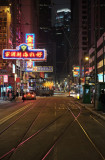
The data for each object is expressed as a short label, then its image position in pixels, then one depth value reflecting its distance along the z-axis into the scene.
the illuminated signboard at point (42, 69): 59.11
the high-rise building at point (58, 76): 178.75
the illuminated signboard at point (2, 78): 34.21
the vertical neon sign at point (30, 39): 50.96
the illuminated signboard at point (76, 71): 63.87
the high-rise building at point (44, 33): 169.59
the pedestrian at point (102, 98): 16.92
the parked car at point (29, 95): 38.36
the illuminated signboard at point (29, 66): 57.38
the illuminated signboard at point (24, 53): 34.44
